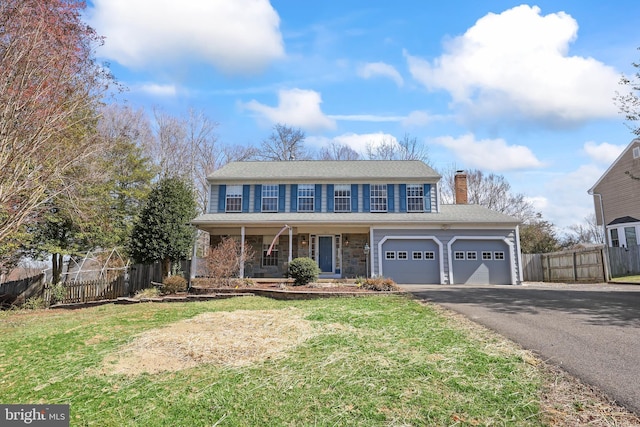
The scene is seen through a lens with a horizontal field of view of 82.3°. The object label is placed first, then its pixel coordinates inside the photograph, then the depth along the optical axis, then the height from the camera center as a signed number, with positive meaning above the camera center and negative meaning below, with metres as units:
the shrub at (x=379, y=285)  11.80 -0.65
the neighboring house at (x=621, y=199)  20.48 +3.86
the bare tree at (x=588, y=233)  43.06 +3.74
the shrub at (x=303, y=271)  13.09 -0.22
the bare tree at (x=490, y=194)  32.50 +6.36
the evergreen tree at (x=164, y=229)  15.18 +1.52
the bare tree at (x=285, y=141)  30.92 +10.41
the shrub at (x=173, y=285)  13.47 -0.73
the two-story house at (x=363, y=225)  16.38 +1.81
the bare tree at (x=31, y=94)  6.33 +3.22
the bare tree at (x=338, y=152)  32.88 +10.09
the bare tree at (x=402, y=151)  30.23 +9.41
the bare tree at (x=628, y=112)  11.77 +4.95
